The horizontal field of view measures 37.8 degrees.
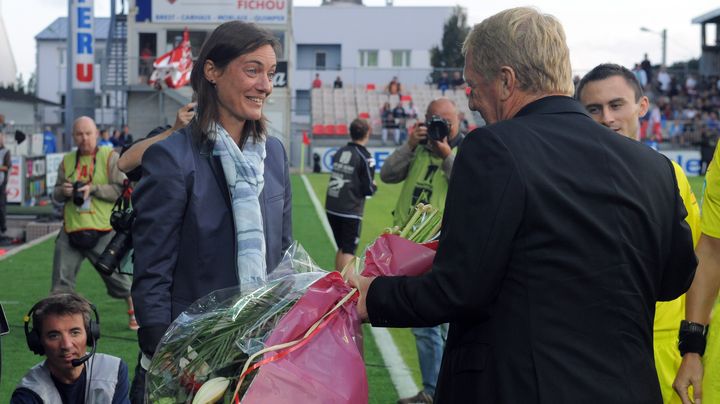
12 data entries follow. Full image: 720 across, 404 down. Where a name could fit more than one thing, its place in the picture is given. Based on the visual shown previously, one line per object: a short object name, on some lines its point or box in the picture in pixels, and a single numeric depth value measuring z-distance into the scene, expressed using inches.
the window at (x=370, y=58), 3169.3
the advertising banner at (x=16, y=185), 809.5
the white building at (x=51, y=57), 3745.1
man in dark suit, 101.1
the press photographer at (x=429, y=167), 257.8
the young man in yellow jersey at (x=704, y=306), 128.1
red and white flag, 1245.1
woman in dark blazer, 142.6
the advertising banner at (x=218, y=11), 1905.8
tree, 3179.1
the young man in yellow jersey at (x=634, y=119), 149.2
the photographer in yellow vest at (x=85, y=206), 341.4
